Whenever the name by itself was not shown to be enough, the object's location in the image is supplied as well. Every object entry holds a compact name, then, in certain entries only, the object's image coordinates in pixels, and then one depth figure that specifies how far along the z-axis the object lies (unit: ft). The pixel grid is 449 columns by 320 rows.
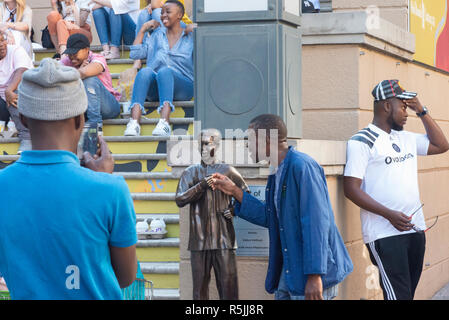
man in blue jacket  31.19
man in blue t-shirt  17.06
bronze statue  36.45
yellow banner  60.80
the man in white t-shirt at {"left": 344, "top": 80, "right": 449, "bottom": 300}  39.68
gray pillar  37.96
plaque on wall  37.47
